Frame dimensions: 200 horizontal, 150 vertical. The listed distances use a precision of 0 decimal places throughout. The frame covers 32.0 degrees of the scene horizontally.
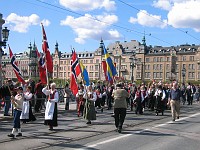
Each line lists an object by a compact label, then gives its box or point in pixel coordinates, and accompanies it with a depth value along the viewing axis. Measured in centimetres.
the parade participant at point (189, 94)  3134
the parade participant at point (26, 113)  1421
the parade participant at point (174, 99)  1716
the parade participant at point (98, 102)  2252
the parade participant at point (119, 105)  1277
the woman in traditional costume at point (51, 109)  1251
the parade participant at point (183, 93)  3117
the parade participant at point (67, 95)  2052
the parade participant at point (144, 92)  2118
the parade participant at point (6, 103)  1655
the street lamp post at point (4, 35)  2388
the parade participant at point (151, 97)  2283
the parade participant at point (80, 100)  1659
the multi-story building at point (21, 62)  14612
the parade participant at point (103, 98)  2341
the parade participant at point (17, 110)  1106
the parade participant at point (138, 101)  2036
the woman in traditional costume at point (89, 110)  1455
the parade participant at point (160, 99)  2029
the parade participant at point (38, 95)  1851
